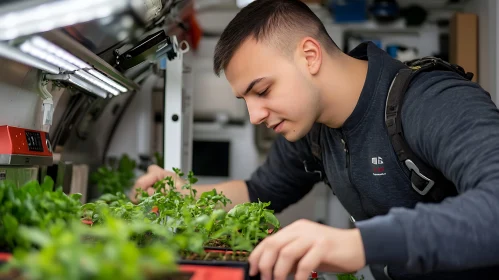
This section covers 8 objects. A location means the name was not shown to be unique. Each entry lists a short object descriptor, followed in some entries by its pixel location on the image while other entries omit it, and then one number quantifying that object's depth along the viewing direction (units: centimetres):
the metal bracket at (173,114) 243
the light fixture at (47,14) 114
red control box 150
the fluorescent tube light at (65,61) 131
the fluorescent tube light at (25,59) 130
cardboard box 353
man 104
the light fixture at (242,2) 242
